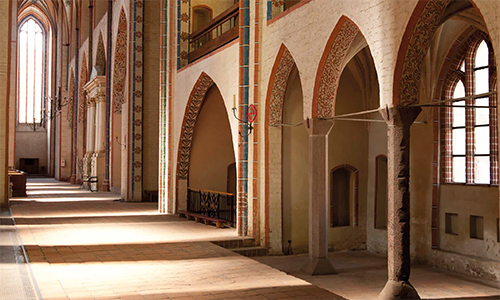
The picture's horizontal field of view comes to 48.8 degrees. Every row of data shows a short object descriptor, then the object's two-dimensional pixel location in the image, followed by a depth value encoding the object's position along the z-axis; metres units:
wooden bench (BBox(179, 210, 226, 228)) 12.82
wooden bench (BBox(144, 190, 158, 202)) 19.45
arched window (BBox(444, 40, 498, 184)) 10.41
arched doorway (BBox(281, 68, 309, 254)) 11.77
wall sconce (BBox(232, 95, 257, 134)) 11.30
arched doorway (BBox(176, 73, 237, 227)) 15.02
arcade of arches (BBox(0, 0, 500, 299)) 7.45
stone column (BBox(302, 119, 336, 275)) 9.50
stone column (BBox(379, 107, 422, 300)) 7.20
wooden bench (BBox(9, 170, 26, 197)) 20.72
